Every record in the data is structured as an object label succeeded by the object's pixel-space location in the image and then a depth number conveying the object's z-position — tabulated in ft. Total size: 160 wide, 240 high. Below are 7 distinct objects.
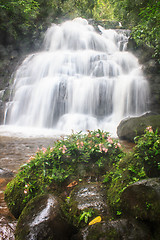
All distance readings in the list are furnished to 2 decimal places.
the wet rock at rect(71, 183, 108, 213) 7.00
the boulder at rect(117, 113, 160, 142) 22.77
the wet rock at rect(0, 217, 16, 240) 6.48
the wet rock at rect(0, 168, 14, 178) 12.30
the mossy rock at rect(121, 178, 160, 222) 5.45
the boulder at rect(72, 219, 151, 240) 5.17
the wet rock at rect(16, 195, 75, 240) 5.48
